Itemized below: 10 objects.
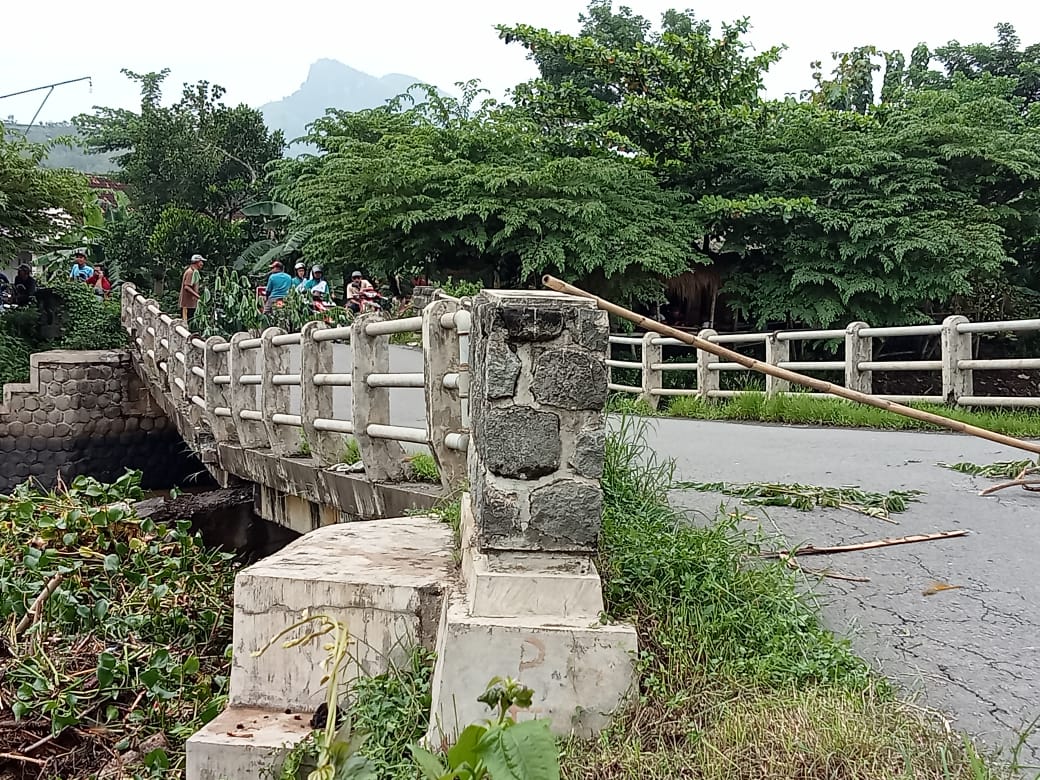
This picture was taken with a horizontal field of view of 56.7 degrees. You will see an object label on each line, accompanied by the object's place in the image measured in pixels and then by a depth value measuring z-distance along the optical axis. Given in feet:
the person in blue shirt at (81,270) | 76.08
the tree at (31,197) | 61.52
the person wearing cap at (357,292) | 63.10
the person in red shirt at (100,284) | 75.10
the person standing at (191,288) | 60.95
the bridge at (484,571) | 9.61
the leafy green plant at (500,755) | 7.63
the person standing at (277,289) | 63.98
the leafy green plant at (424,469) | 19.47
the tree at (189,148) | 87.53
